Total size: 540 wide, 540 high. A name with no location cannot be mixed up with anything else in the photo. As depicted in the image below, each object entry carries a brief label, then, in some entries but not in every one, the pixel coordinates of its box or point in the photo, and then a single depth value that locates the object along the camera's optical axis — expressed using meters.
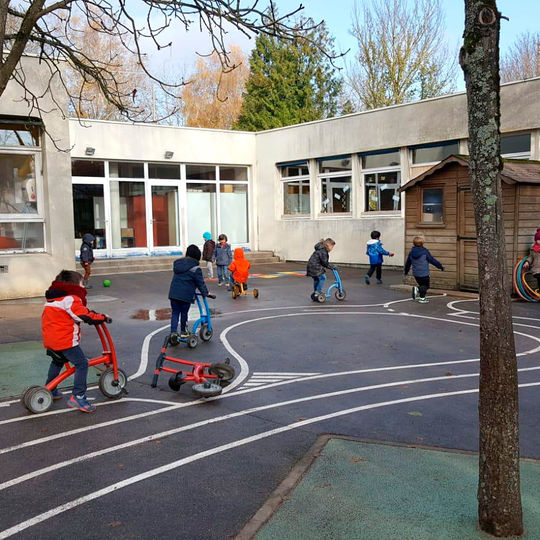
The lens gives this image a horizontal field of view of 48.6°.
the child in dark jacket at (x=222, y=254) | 18.38
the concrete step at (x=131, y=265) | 22.23
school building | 15.73
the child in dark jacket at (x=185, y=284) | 9.50
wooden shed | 14.16
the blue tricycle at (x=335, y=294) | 14.59
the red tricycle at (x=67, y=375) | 6.42
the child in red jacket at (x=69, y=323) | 6.33
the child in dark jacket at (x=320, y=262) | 14.31
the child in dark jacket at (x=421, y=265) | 14.30
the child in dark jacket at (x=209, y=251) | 19.98
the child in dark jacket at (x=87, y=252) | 17.94
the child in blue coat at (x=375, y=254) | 17.88
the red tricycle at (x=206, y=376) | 6.92
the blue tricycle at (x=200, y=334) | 9.73
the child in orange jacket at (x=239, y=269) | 15.47
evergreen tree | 38.72
